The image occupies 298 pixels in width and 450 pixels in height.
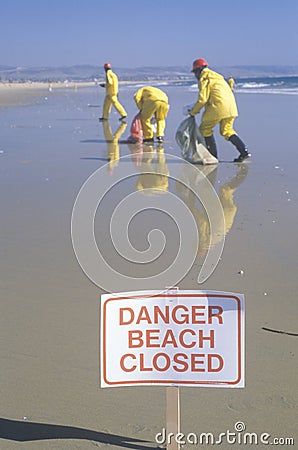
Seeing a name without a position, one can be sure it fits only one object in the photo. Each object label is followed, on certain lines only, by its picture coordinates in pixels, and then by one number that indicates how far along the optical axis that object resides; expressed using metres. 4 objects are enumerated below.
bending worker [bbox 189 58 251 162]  9.33
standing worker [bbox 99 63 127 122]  16.02
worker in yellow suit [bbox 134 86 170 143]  11.84
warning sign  2.34
